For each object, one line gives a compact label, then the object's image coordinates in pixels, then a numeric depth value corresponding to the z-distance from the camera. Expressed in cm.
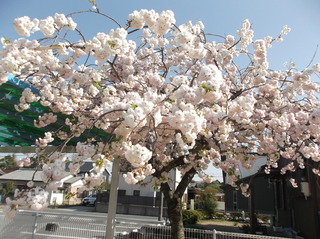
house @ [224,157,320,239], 836
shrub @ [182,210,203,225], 1318
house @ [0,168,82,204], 3079
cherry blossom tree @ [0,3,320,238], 301
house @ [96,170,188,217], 2084
